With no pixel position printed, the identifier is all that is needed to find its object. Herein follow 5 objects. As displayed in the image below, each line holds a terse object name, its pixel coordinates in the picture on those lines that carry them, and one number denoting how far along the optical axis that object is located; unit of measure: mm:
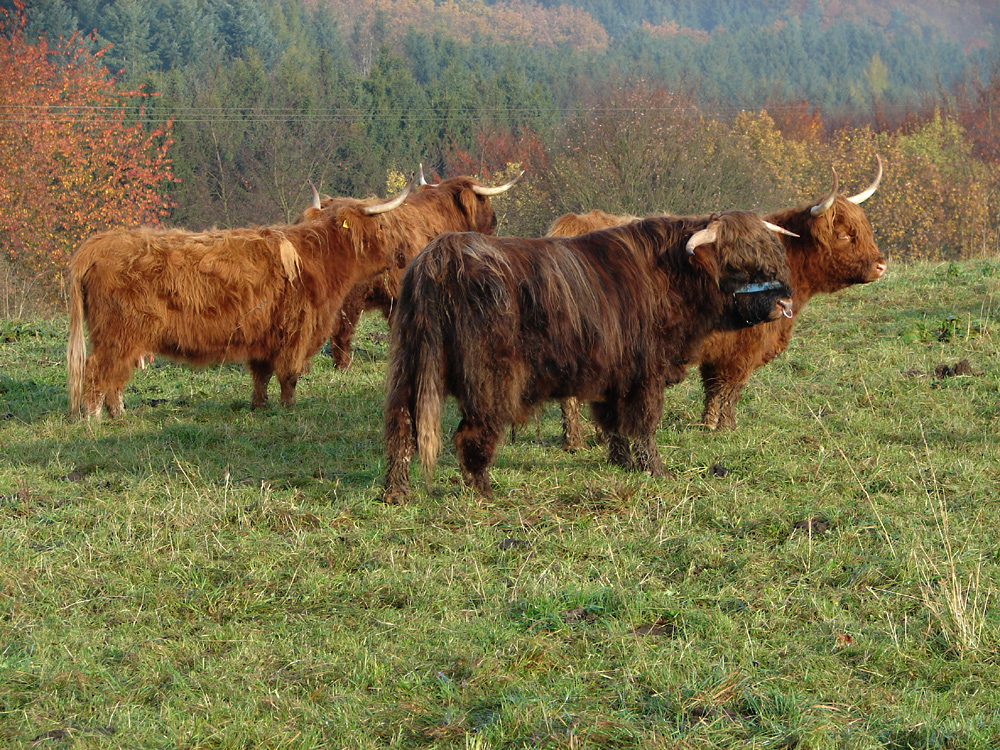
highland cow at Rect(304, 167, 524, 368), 19266
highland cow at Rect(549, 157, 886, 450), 13687
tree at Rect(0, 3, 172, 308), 48719
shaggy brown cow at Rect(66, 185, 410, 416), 14367
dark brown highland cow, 9953
